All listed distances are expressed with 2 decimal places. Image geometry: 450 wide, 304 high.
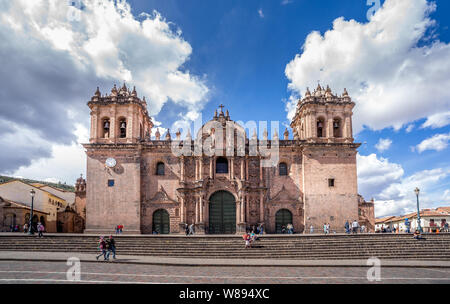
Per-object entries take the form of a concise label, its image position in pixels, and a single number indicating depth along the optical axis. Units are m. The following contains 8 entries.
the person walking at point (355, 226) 27.76
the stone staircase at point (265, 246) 19.59
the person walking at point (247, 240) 20.52
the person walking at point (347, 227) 28.27
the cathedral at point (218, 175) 29.55
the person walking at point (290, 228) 28.84
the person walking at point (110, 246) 17.33
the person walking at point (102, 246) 17.19
